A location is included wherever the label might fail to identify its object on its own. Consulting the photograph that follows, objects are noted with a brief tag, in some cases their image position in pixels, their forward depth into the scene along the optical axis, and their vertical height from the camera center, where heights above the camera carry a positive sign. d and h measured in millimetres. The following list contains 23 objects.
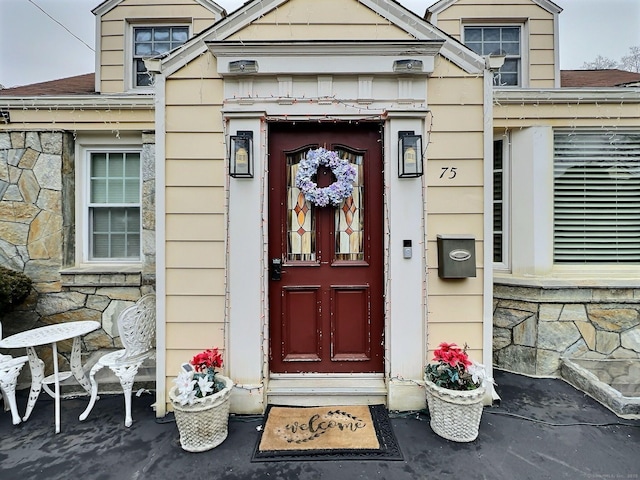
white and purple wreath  2521 +523
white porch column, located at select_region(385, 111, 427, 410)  2469 -227
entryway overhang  2395 +1434
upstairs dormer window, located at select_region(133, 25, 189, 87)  3732 +2376
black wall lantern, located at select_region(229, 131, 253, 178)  2391 +648
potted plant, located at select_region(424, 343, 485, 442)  2111 -1000
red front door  2598 -159
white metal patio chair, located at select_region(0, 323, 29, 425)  2350 -1004
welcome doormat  1997 -1298
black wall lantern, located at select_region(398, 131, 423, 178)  2408 +664
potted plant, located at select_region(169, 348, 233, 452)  2035 -1073
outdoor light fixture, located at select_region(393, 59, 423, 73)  2408 +1348
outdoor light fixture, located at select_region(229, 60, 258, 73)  2408 +1343
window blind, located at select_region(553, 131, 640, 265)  3234 +469
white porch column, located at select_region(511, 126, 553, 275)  3133 +476
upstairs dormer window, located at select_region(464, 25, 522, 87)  3570 +2248
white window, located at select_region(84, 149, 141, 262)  3381 +394
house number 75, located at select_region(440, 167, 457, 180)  2498 +563
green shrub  2797 -408
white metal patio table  2346 -822
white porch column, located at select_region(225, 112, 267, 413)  2447 -204
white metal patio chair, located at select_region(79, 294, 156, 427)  2375 -828
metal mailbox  2420 -107
